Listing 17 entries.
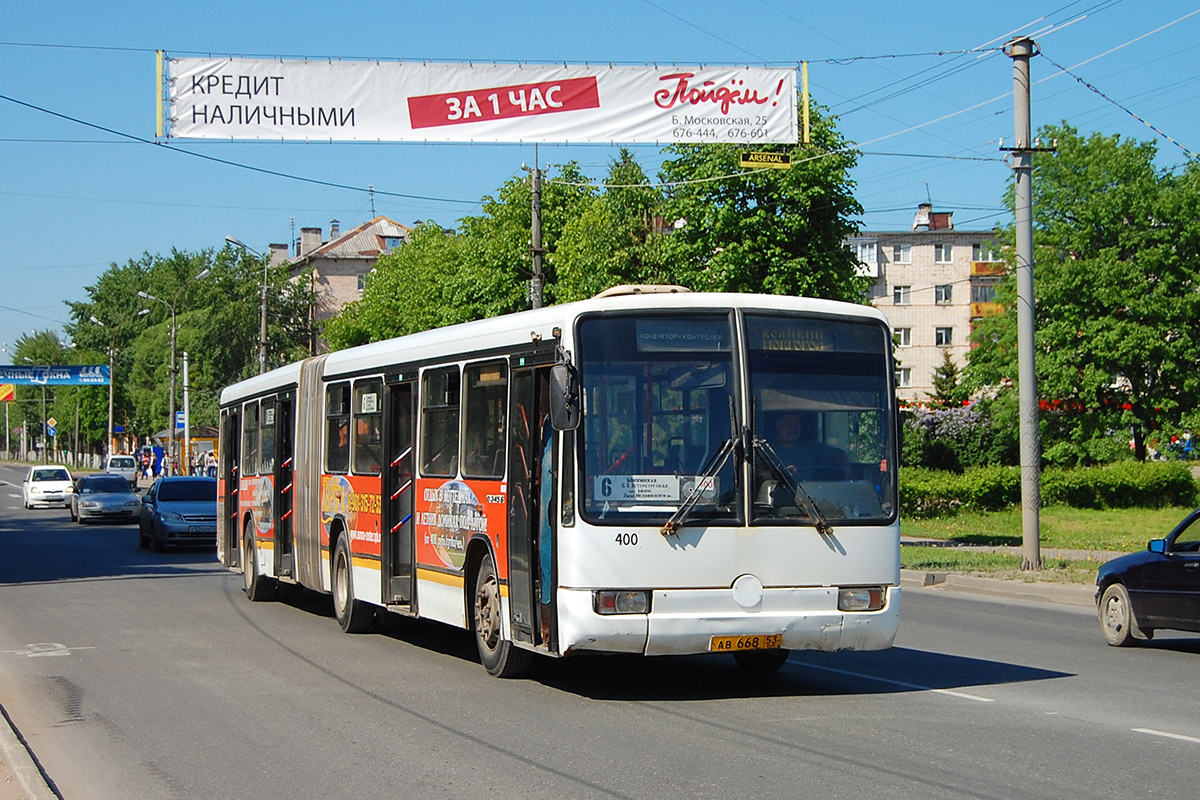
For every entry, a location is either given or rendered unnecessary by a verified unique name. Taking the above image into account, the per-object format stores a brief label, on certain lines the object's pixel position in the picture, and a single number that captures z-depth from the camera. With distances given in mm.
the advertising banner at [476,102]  20469
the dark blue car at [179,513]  30484
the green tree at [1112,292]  48969
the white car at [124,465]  74500
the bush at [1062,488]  39469
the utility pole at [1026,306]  23125
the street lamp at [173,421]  67375
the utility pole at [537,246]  35469
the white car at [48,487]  53562
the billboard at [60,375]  90688
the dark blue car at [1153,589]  13438
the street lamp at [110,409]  89850
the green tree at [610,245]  52031
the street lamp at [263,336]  48806
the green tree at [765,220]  31422
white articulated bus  10031
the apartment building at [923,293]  95625
